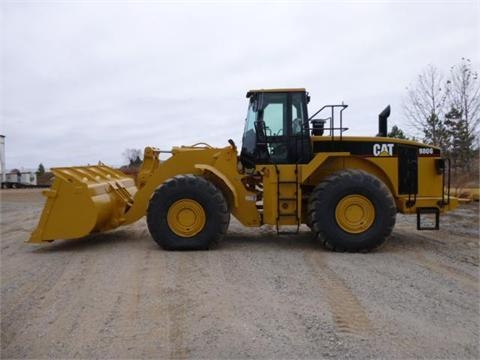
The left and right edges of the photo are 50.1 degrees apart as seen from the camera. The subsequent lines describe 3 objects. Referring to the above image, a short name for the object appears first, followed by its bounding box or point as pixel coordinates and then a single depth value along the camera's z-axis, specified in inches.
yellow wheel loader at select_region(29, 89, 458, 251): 312.3
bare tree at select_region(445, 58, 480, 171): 1062.4
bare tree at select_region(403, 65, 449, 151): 1082.7
